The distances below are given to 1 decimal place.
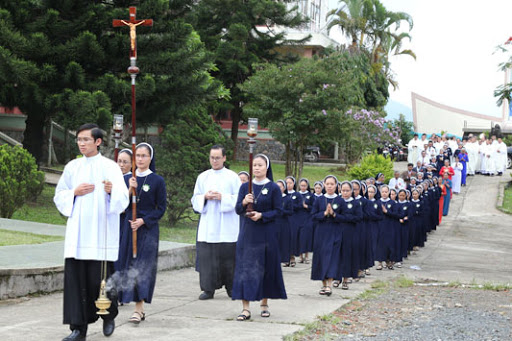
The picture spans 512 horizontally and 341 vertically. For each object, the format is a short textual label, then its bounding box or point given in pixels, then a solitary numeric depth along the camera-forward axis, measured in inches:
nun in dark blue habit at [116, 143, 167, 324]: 313.9
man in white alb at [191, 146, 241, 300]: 371.6
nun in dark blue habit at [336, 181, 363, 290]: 438.0
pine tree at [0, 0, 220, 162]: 705.0
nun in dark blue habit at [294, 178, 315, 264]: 603.8
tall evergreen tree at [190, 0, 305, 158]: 1333.7
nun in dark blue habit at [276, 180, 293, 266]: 553.9
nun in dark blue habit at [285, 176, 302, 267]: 597.0
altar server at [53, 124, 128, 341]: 265.7
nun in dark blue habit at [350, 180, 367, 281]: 453.1
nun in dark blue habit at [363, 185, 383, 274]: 524.1
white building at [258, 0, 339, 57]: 1631.4
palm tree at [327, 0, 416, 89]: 1748.3
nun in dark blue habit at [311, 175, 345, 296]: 422.6
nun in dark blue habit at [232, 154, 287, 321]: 327.9
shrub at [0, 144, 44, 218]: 617.0
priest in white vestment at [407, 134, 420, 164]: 1373.0
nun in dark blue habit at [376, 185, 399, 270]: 596.7
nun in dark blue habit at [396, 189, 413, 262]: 628.4
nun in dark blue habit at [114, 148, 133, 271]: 346.9
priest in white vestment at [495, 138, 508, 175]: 1417.3
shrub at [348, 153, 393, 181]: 1092.2
